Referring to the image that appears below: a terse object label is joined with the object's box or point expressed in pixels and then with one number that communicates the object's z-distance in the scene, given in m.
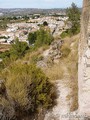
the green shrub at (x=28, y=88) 2.97
